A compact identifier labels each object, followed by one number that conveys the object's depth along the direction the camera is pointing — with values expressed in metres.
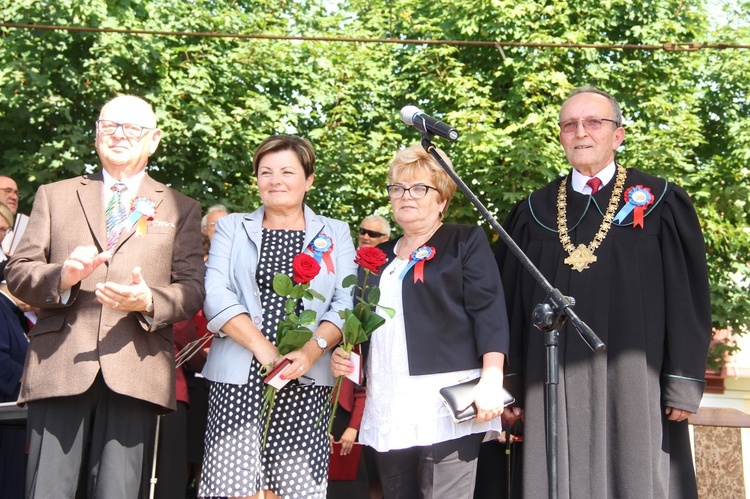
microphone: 3.55
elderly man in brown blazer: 3.71
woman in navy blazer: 3.99
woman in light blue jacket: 4.07
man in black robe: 4.23
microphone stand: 3.40
